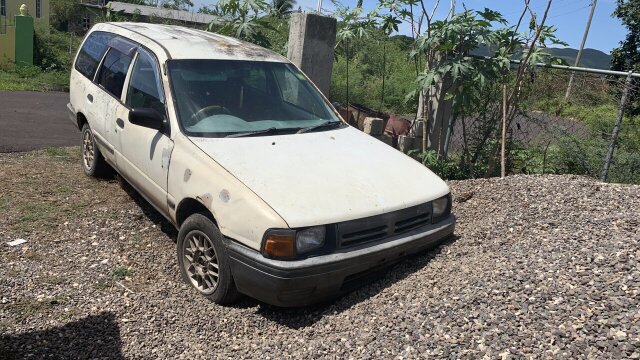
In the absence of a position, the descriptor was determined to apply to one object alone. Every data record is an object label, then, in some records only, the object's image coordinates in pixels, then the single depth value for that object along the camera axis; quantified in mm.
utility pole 31428
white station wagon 3342
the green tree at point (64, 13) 42781
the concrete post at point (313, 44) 6992
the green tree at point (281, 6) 8157
